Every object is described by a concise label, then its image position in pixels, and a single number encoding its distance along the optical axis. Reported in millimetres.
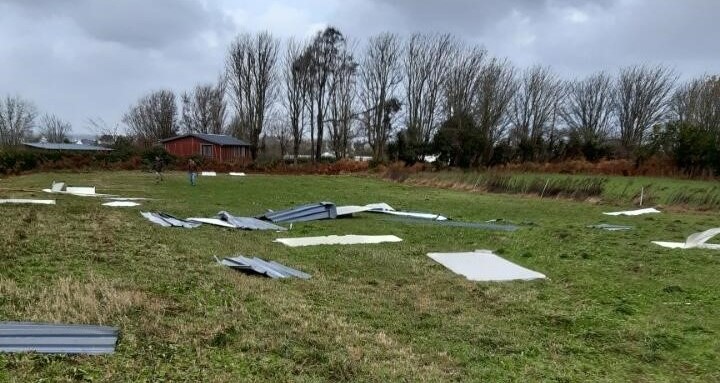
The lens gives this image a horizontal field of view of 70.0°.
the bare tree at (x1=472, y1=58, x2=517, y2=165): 41969
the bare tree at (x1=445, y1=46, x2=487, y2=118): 43469
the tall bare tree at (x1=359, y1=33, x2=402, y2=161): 46500
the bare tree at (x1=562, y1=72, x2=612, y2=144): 44906
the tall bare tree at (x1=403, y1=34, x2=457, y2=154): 45625
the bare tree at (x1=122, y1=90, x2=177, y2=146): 57375
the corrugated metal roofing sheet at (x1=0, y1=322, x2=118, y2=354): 3379
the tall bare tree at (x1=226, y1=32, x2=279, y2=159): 47875
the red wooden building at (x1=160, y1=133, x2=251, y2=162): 46500
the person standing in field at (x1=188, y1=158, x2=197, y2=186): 22781
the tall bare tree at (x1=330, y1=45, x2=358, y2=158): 47938
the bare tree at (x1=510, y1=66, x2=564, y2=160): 45031
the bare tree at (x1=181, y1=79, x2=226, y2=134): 59344
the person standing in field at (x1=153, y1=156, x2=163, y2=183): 24719
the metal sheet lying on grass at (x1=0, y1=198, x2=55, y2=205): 12675
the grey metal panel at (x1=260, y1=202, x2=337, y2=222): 11852
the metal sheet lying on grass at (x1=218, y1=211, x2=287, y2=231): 10547
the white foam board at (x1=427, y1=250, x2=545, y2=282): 6699
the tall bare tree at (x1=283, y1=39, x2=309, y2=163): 47219
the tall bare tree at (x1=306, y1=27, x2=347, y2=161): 47094
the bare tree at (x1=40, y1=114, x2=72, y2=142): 61716
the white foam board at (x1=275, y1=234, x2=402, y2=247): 8943
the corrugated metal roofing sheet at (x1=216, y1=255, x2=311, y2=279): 6301
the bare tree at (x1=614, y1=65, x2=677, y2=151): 41250
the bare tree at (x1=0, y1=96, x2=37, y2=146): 49531
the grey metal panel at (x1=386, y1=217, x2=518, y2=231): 11547
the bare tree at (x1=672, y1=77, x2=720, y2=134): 34594
